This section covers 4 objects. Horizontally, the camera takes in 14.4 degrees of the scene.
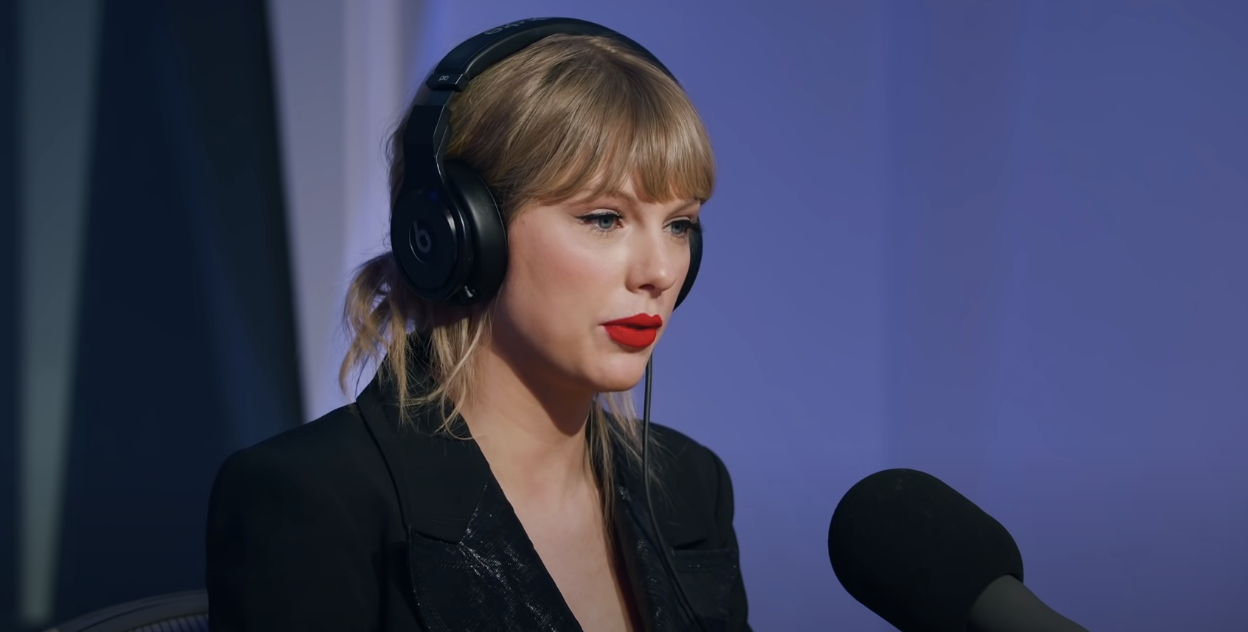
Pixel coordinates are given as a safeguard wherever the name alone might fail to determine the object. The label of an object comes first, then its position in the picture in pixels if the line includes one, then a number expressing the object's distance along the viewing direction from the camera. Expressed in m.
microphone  3.11
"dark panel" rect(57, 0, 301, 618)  3.69
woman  3.37
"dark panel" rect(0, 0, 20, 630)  3.61
